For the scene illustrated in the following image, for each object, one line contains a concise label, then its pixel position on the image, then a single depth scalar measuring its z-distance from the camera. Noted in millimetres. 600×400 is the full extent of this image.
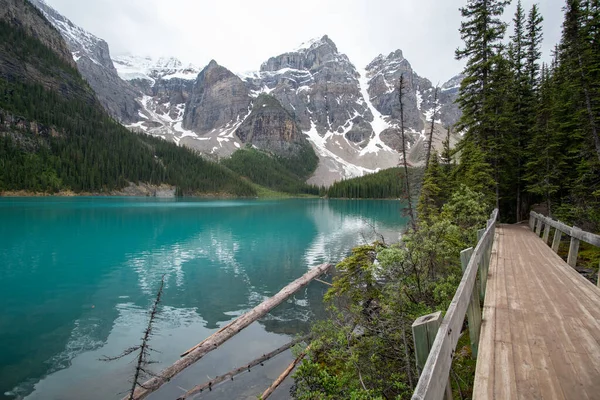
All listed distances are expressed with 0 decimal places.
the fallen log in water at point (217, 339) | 8461
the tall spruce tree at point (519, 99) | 24656
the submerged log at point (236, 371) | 8223
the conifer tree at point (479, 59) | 23000
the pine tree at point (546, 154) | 20931
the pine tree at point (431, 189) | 23653
